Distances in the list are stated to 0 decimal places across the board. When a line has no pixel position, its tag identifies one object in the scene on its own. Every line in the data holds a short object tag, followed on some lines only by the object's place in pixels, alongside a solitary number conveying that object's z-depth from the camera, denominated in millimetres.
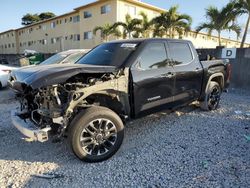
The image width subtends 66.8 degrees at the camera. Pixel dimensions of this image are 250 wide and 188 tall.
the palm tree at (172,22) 15238
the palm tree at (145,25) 16224
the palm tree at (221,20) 11607
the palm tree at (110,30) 17722
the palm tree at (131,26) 16511
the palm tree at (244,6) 10451
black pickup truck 2827
